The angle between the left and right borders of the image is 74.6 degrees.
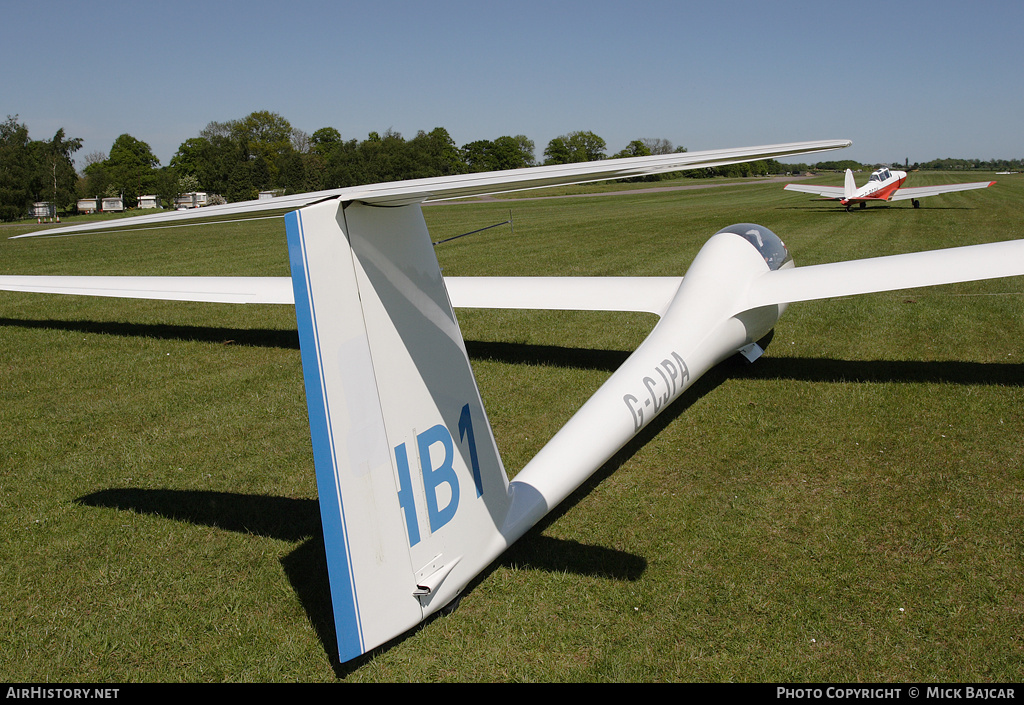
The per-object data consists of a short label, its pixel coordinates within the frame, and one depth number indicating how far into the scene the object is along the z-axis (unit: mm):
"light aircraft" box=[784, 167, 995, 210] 31341
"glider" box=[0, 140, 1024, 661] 2564
